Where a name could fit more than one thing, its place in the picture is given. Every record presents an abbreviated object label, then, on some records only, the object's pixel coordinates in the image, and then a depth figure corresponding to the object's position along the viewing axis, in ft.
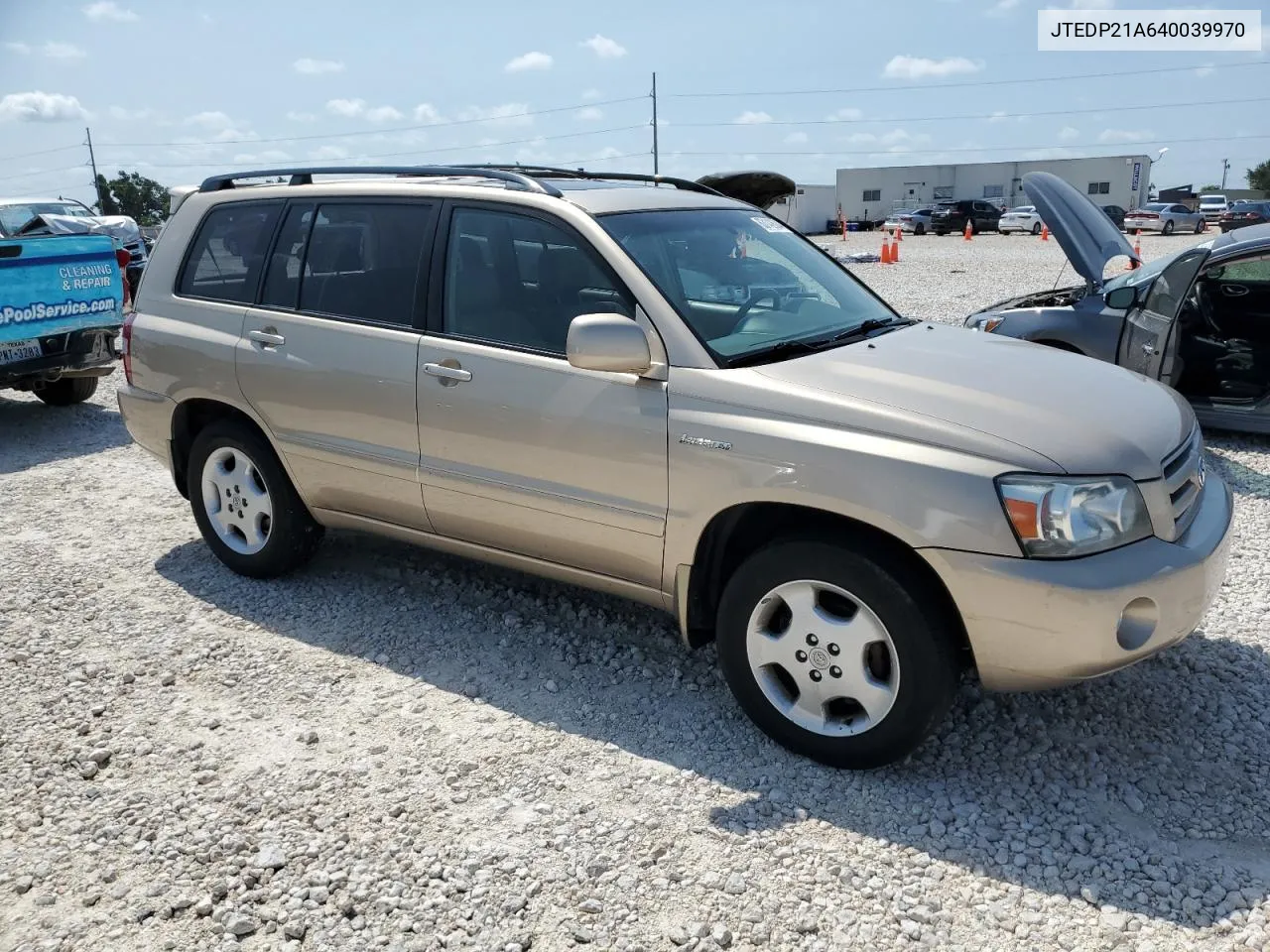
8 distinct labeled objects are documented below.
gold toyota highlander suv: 9.76
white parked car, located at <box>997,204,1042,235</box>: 131.10
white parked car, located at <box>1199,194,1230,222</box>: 141.90
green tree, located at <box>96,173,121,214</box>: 225.29
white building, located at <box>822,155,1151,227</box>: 160.86
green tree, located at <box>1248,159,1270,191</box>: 261.03
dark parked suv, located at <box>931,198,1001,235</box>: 140.36
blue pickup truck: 25.34
